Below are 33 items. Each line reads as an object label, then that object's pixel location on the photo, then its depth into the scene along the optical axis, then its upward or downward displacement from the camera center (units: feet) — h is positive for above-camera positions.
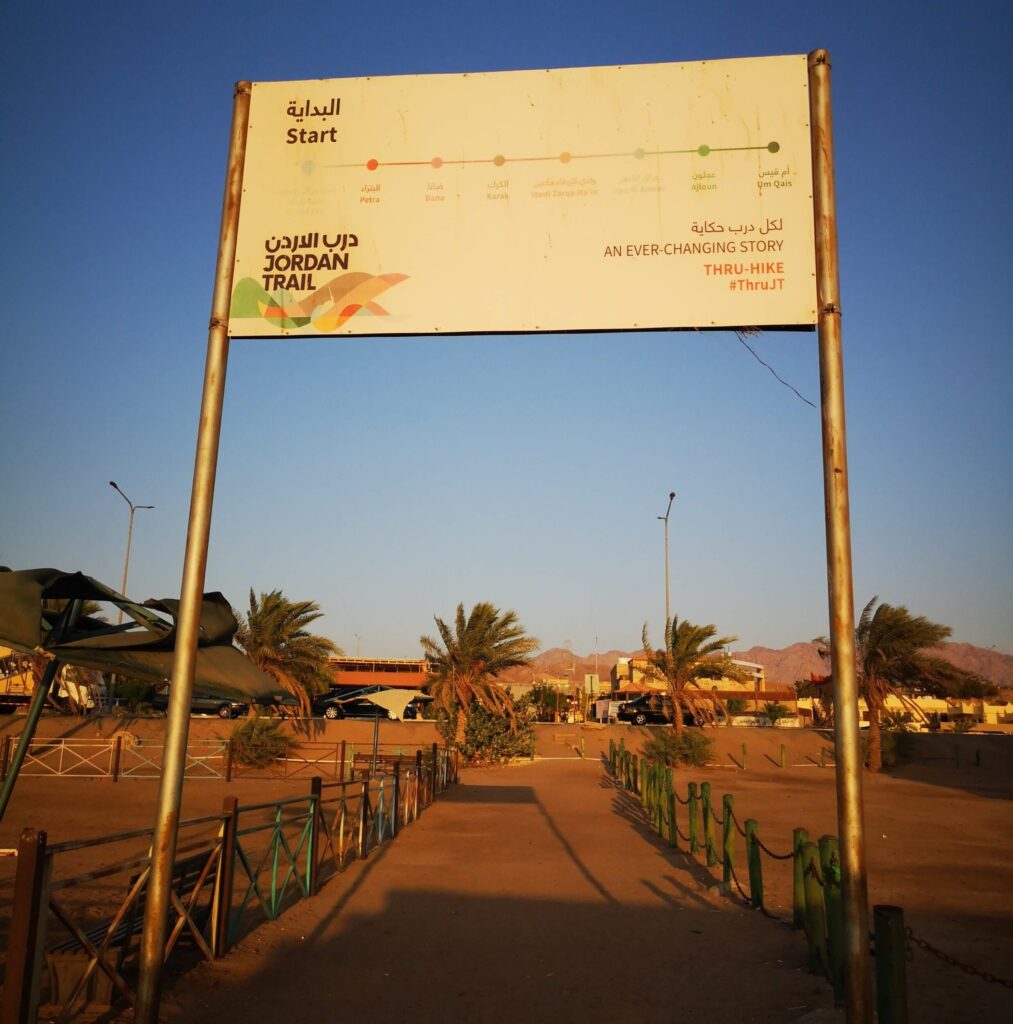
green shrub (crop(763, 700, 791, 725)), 157.28 -5.40
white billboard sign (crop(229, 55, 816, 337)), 17.66 +9.90
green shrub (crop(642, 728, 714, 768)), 101.91 -8.32
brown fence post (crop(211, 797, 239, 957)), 22.49 -5.92
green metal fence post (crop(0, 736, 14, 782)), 67.94 -8.62
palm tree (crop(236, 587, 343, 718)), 110.83 +3.08
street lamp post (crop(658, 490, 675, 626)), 113.33 +10.86
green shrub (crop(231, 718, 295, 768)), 87.66 -7.85
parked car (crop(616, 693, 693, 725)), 140.15 -5.52
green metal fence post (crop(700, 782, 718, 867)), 37.96 -6.55
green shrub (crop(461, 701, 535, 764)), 102.12 -7.69
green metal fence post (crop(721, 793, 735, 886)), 34.24 -6.50
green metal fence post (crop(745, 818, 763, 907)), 30.60 -6.59
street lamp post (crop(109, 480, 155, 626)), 128.22 +15.56
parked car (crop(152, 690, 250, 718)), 107.14 -5.93
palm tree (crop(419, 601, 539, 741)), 103.65 +1.41
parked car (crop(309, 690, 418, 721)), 128.88 -5.86
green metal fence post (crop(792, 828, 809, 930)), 26.02 -6.04
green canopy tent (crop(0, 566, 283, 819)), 21.02 +0.53
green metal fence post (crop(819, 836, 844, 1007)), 20.36 -5.72
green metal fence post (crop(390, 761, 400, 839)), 47.11 -7.33
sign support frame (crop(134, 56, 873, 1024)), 14.33 +1.55
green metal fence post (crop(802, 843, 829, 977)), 22.67 -6.31
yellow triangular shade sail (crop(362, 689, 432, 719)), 130.52 -4.58
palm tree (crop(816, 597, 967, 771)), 99.82 +2.88
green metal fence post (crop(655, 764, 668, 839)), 49.06 -6.99
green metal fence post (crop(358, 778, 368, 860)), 39.58 -6.54
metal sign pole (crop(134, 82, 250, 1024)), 15.12 +1.13
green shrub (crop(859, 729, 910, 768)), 103.48 -7.59
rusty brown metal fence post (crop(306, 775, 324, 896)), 30.96 -6.25
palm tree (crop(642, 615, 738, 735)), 109.40 +2.17
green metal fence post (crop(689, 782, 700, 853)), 40.88 -6.96
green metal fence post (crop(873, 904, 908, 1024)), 14.52 -4.72
